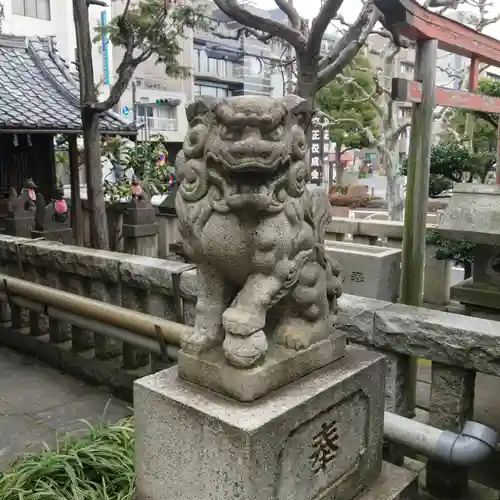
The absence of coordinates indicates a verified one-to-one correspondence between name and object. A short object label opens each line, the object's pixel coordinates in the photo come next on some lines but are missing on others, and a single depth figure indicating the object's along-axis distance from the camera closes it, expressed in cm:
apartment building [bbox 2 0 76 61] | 2284
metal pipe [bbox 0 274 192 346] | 361
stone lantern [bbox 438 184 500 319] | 439
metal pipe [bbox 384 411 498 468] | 255
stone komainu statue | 200
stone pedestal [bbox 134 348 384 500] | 201
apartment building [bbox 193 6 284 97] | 3227
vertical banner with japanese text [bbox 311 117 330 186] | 1841
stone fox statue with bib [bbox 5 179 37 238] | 971
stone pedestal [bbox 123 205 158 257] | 1008
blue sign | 2207
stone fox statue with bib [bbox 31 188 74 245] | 977
